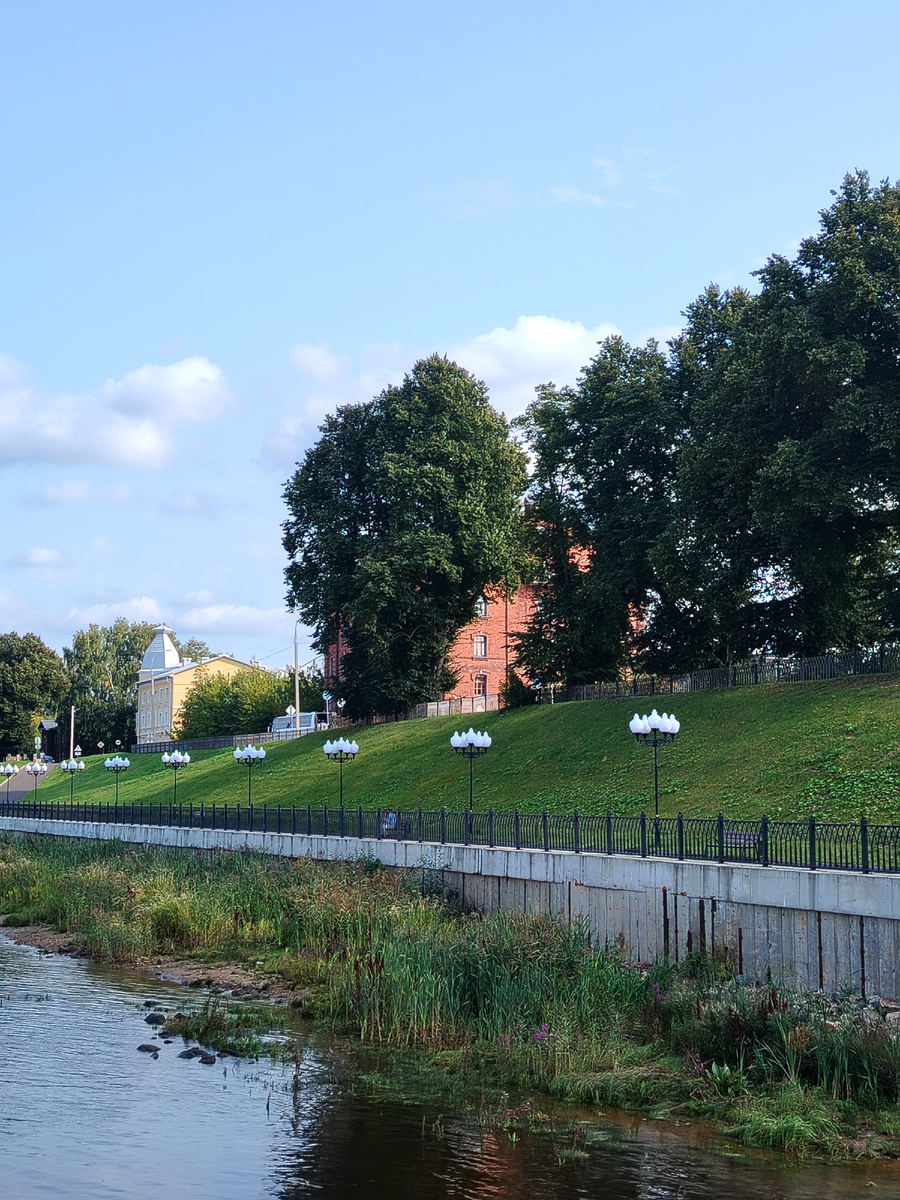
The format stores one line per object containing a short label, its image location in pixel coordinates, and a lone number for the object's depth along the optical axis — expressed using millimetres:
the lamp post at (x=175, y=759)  52219
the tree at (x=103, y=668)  125625
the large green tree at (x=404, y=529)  61500
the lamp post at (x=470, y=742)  32438
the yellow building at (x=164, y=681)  120762
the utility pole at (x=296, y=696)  75588
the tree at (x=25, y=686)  116125
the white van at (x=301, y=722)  79650
